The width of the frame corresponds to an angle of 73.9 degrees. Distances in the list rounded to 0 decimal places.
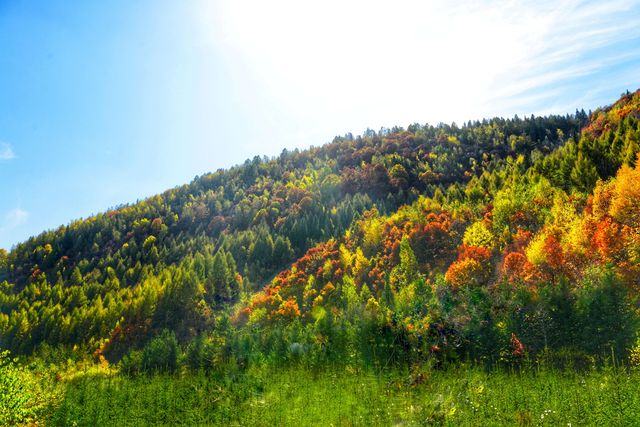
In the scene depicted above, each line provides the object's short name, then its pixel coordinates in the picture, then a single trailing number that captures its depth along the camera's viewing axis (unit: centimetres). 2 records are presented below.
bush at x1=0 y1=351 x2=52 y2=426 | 2381
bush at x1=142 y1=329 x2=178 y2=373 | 5702
